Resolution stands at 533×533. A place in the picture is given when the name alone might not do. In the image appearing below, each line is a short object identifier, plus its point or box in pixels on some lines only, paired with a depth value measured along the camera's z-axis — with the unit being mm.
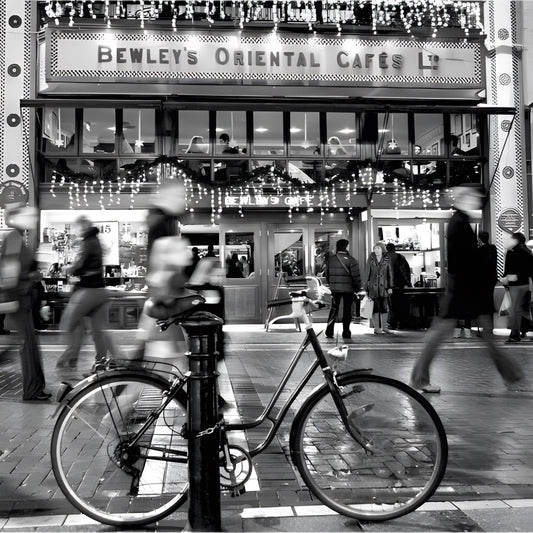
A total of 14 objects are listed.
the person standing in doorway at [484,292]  6148
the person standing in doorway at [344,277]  11719
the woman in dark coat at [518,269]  10695
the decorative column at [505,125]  15281
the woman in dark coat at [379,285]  12586
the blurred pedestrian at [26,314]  6000
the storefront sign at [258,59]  14148
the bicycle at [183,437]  3236
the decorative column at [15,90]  14258
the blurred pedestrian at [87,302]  6312
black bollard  3041
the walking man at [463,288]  6074
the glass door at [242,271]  15312
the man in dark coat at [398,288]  12812
